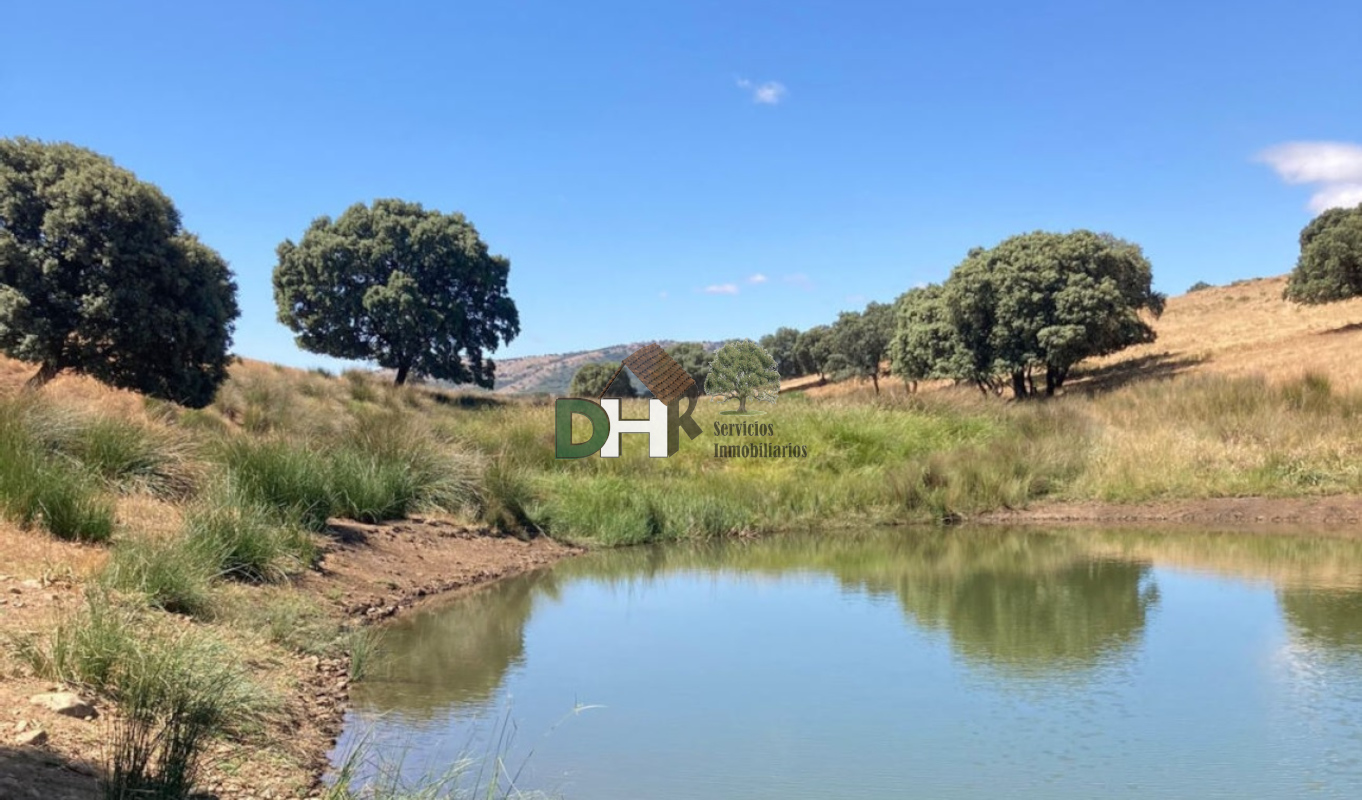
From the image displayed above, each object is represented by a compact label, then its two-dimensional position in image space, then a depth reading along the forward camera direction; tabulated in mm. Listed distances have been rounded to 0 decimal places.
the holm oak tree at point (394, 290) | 41281
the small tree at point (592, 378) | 78625
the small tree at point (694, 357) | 75562
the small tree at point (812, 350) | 74000
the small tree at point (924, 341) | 40750
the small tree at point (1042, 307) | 36344
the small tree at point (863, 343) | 62188
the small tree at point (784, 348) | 83500
